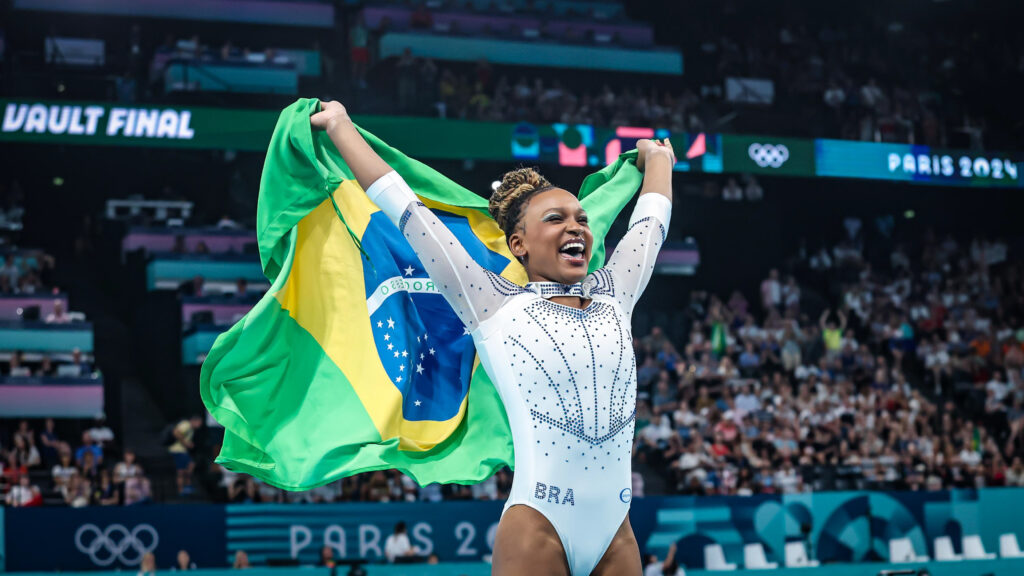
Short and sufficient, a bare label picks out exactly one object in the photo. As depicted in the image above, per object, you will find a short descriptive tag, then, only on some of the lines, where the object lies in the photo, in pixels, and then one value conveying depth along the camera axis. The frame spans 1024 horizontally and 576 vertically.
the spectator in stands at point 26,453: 15.23
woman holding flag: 4.12
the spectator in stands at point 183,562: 13.63
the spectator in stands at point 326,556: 13.83
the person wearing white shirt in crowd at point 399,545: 14.37
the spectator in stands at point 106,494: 14.28
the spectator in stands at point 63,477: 14.44
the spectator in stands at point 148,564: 13.28
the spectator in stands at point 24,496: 14.07
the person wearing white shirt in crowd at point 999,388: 20.36
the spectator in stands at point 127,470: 14.72
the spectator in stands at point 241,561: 13.85
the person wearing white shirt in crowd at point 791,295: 22.59
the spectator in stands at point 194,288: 19.03
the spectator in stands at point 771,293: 22.86
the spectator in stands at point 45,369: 17.09
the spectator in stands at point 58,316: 17.84
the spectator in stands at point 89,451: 15.20
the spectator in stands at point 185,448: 15.63
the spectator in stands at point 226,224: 20.39
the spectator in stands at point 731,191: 25.22
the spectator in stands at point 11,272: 18.23
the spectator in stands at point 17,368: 16.89
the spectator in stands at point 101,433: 16.13
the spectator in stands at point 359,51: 22.91
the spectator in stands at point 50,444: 15.80
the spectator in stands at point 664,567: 14.24
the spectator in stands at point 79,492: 14.27
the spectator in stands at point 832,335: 21.28
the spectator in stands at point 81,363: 17.49
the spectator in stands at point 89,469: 14.68
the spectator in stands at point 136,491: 14.55
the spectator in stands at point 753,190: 25.28
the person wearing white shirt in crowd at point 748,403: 18.23
